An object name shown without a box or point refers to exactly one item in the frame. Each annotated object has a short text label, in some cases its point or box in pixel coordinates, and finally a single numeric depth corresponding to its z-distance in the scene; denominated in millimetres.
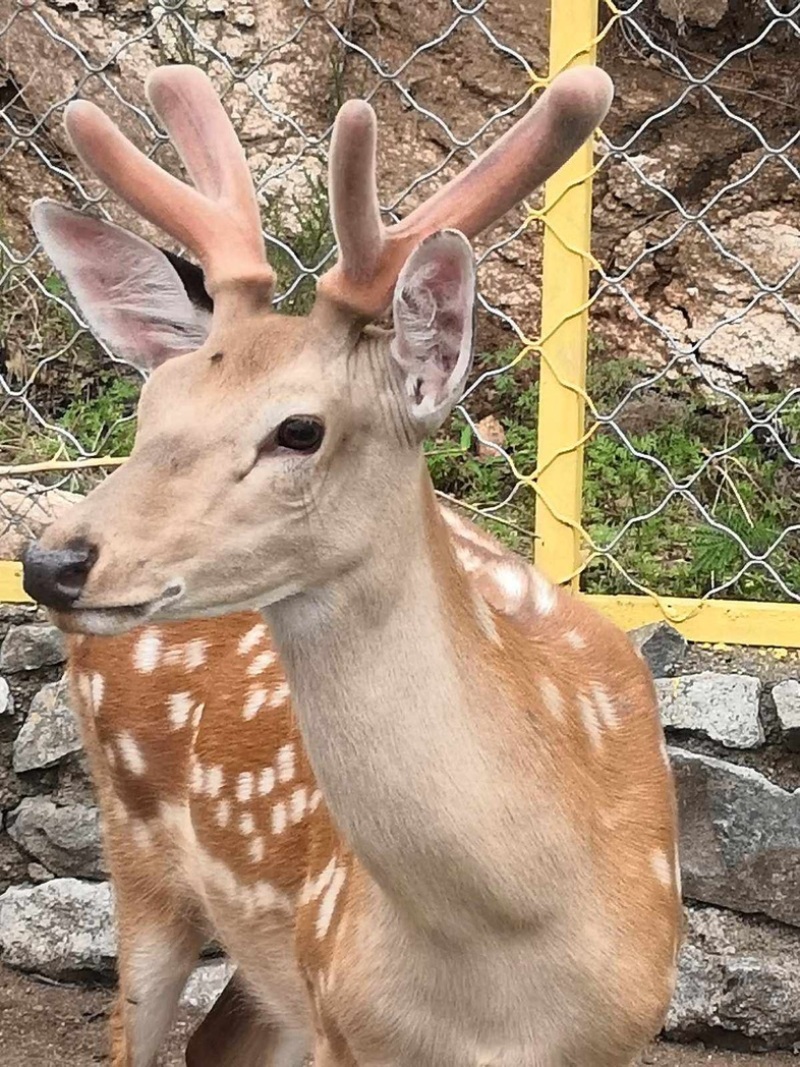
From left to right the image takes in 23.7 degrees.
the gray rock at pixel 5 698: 4188
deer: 2127
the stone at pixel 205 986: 4098
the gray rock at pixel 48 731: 4180
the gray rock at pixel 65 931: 4129
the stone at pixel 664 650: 3896
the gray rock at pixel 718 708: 3816
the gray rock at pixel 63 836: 4176
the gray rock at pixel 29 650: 4180
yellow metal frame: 3820
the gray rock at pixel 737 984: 3793
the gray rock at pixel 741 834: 3803
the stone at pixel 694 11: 5035
